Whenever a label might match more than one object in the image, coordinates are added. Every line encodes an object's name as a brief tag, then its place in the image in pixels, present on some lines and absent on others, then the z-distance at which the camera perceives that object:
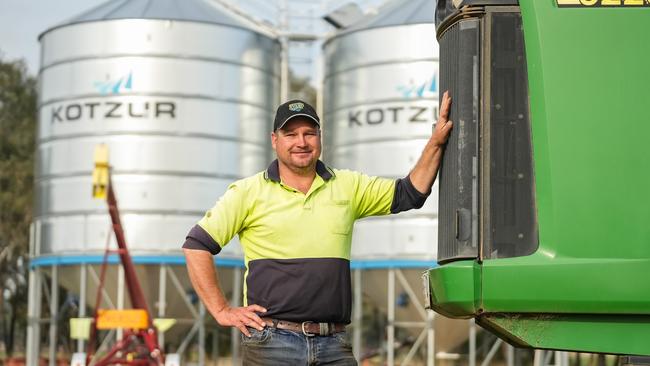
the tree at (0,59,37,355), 46.97
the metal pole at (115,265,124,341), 30.73
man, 5.72
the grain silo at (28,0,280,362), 30.20
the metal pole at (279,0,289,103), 33.47
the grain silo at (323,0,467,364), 29.80
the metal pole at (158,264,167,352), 30.61
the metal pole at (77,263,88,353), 30.84
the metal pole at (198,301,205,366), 31.05
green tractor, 5.00
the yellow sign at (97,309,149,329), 22.64
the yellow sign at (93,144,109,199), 22.47
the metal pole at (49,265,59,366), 31.69
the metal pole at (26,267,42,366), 32.59
